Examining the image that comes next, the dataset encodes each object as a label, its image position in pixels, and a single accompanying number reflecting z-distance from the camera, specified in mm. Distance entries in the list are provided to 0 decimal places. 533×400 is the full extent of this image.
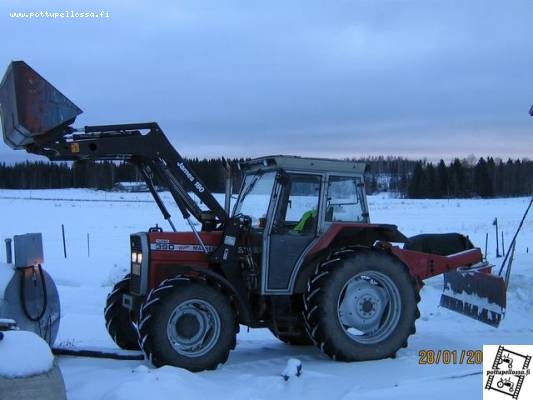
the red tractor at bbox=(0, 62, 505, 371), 6891
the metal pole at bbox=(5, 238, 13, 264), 7312
